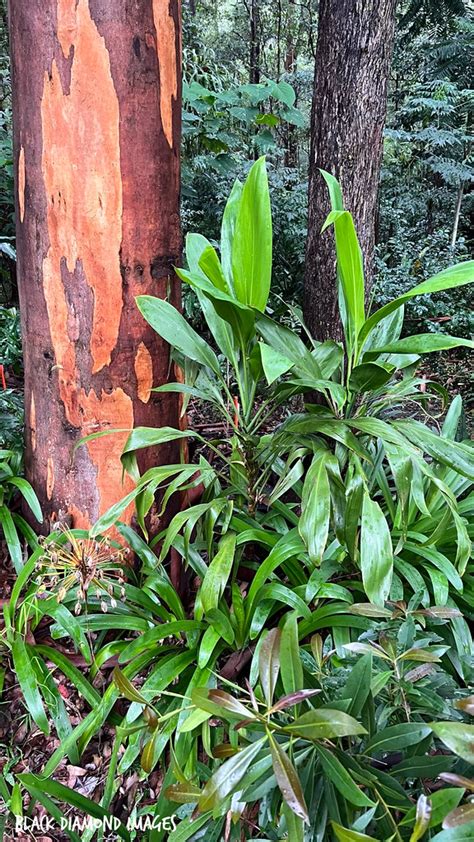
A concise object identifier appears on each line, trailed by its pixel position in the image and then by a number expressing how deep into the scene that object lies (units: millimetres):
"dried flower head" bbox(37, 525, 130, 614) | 1176
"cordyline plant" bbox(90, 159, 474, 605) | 1207
